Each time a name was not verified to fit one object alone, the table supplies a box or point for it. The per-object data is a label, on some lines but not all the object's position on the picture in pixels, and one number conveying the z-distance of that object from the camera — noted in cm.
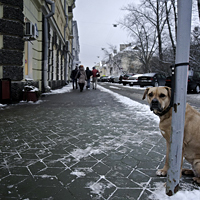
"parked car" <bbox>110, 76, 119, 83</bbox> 4266
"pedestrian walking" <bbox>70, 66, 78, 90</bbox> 1853
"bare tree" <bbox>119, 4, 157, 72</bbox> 3708
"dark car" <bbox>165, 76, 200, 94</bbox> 1752
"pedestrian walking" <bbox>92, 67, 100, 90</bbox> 1903
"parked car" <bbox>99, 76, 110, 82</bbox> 5194
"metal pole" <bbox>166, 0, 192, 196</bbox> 196
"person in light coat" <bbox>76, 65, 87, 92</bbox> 1593
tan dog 225
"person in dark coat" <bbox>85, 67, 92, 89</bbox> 1883
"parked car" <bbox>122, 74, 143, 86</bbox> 2473
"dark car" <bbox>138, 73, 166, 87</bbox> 2161
